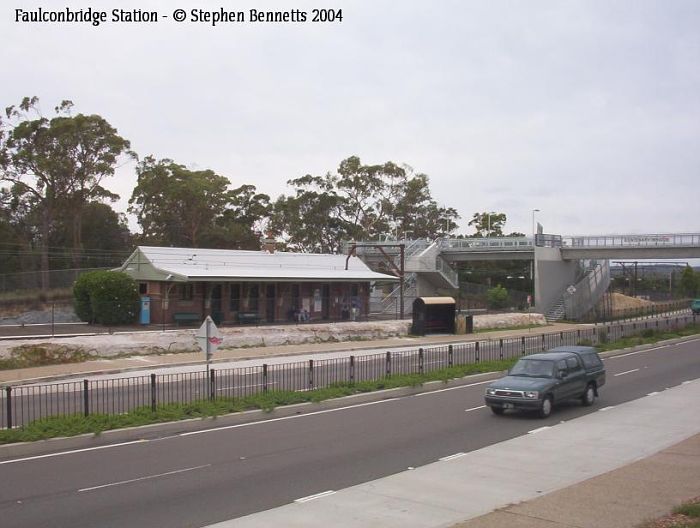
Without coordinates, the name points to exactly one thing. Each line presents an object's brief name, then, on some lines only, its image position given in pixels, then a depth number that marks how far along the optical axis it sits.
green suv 17.00
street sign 19.03
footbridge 59.91
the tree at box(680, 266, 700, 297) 100.19
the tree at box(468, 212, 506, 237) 105.07
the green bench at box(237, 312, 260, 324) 43.34
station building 41.00
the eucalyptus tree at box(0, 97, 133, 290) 58.56
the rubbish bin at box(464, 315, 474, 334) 46.62
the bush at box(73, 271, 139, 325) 38.91
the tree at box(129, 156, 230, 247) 71.62
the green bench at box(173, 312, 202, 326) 40.19
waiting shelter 44.09
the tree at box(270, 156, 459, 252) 85.56
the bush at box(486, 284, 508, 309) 63.31
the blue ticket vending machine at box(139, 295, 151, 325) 40.44
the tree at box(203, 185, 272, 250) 74.81
